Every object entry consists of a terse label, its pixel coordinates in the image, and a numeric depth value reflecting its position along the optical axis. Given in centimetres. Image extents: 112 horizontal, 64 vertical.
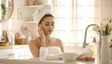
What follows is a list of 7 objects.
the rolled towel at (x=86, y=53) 172
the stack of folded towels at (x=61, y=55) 172
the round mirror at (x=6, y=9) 403
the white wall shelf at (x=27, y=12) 466
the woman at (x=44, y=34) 219
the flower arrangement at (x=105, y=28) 170
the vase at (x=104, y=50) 164
